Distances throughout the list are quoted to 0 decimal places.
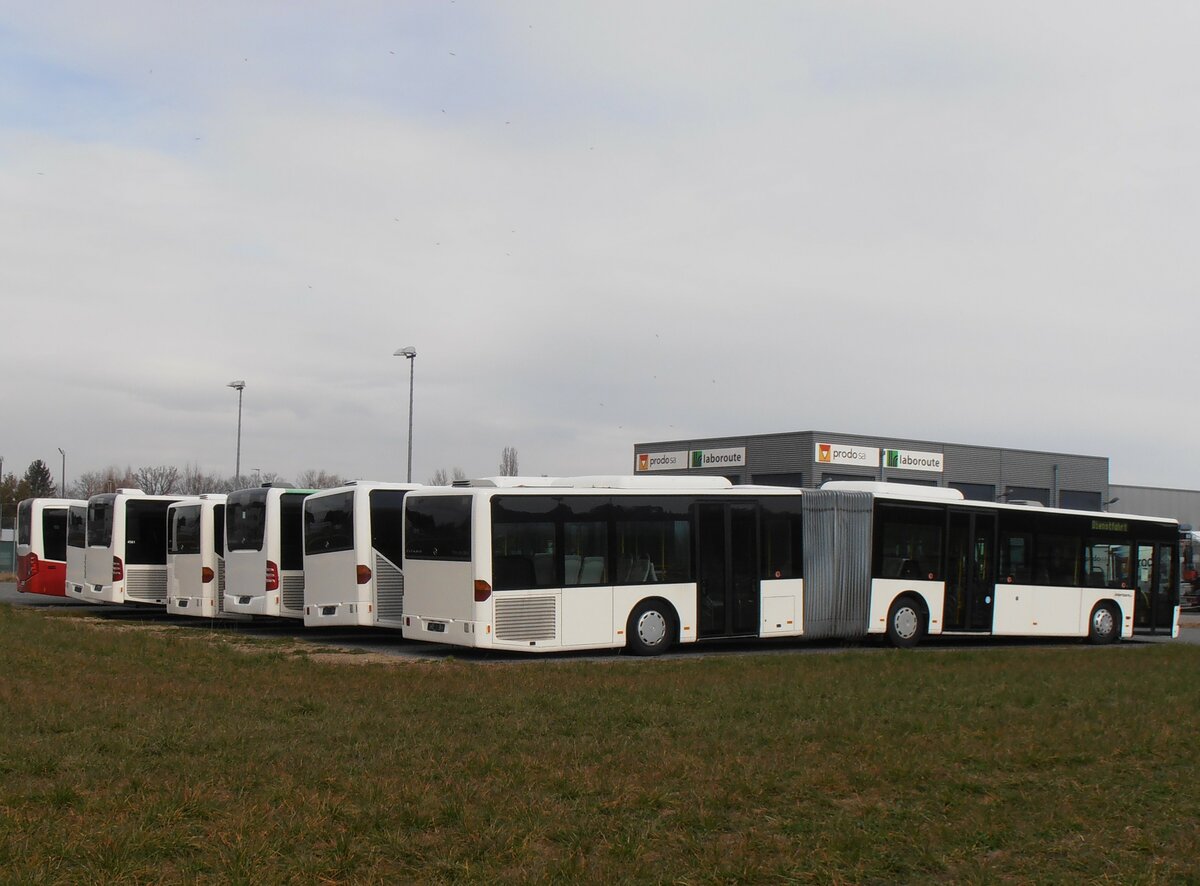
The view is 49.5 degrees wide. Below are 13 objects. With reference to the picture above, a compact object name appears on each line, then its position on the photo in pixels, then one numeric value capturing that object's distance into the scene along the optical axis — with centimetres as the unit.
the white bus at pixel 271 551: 2362
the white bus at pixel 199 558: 2622
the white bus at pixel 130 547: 2827
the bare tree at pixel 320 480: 7653
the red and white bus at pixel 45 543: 3183
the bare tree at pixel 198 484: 8494
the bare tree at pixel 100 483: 9238
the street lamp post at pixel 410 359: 4391
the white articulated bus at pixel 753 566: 1828
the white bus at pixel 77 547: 2953
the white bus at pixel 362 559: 2086
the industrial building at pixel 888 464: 6294
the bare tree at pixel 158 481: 9050
